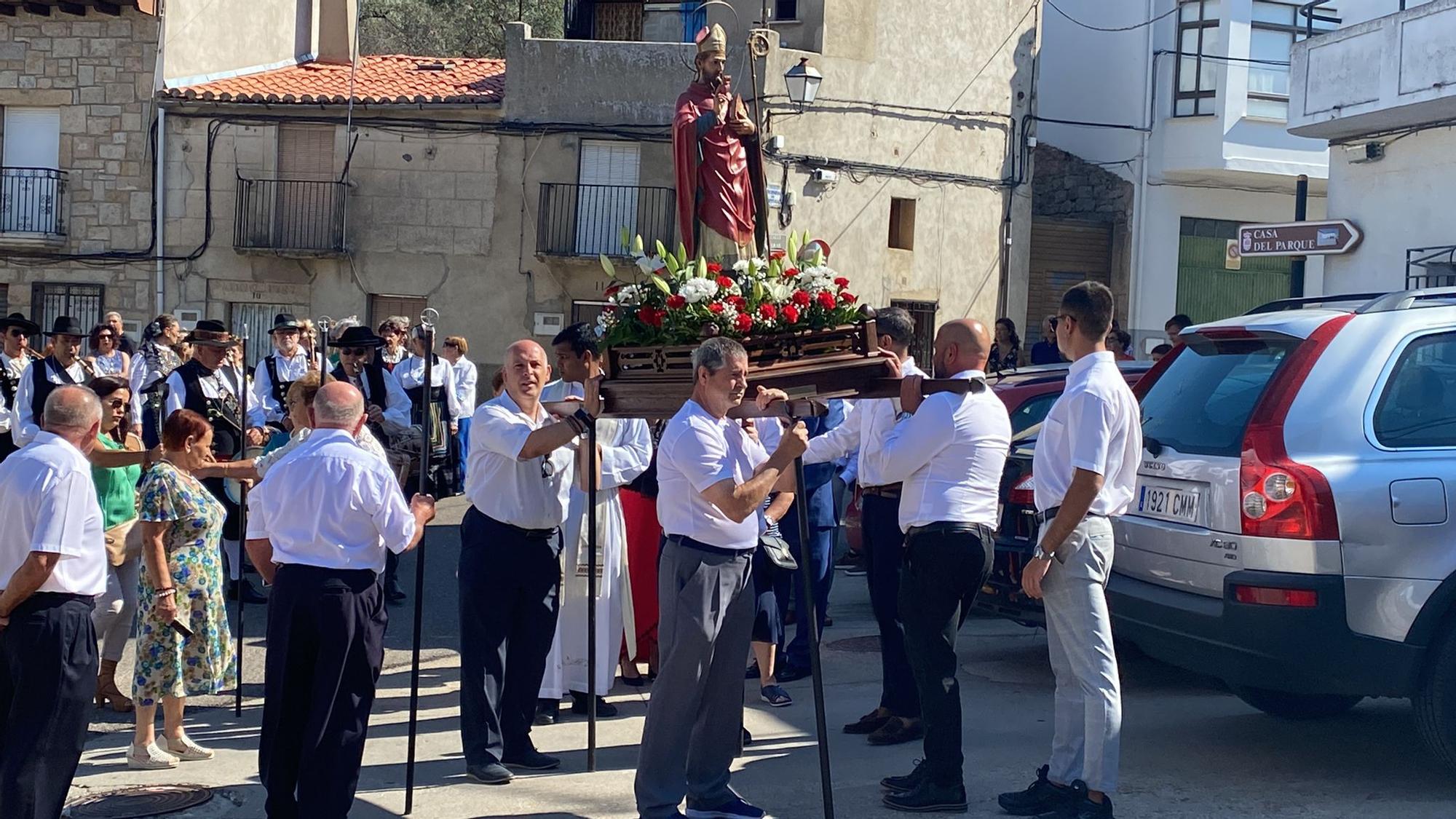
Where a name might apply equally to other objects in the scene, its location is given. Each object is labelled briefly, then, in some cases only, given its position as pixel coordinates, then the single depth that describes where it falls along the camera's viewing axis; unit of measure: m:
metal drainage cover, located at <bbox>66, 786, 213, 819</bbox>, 5.78
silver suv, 5.50
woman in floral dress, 6.39
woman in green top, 7.02
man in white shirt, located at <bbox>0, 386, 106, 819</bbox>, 4.97
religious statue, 8.77
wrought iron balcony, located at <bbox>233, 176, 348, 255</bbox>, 24.88
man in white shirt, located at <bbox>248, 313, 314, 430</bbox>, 11.05
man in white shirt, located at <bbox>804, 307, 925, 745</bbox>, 6.90
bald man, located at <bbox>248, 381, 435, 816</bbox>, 5.21
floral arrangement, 5.77
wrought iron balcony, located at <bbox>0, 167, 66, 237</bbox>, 24.97
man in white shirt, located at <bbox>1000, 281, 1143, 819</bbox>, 5.32
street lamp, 20.47
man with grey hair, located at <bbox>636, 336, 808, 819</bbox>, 5.38
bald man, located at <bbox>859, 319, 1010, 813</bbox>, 5.71
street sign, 16.81
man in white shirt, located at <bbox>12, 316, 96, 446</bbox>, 9.73
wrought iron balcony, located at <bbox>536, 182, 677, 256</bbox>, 24.36
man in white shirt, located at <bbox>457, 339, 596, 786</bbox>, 6.20
